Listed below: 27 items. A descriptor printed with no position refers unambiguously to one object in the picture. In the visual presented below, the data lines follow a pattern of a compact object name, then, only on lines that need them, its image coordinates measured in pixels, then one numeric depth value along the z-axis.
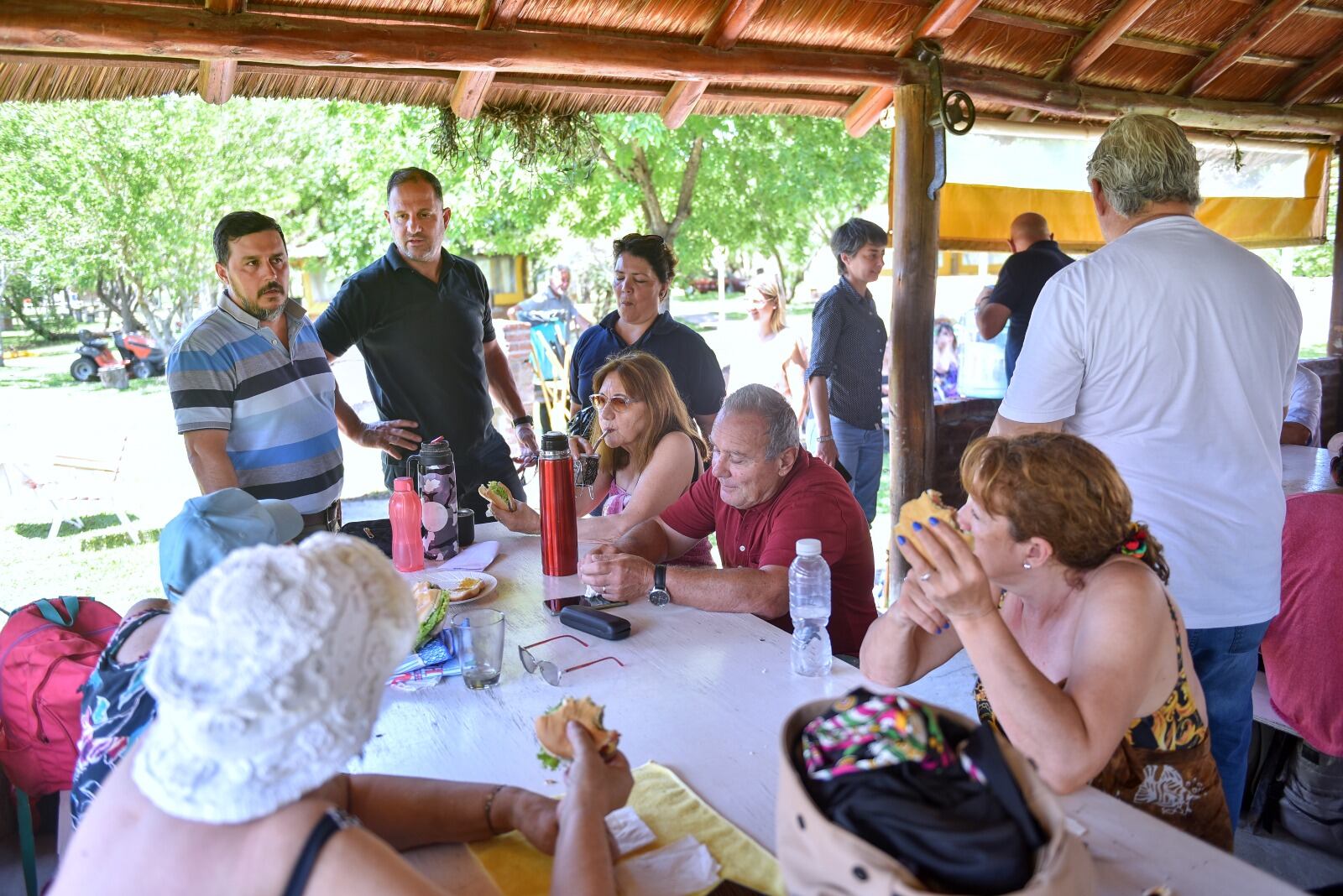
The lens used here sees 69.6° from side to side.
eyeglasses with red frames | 2.04
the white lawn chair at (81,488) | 7.36
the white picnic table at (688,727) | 1.40
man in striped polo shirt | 3.12
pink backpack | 2.02
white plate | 2.67
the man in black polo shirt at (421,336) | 4.09
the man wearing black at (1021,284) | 5.17
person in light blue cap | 1.56
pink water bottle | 2.83
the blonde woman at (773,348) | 6.88
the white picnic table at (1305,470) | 3.96
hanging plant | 4.60
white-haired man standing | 2.29
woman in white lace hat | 1.00
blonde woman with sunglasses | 3.21
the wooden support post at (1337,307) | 7.20
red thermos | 2.55
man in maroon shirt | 2.46
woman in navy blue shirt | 4.24
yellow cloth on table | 1.40
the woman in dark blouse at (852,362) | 5.32
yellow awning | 5.71
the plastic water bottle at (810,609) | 2.05
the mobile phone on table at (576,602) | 2.49
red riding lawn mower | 15.35
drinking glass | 2.00
